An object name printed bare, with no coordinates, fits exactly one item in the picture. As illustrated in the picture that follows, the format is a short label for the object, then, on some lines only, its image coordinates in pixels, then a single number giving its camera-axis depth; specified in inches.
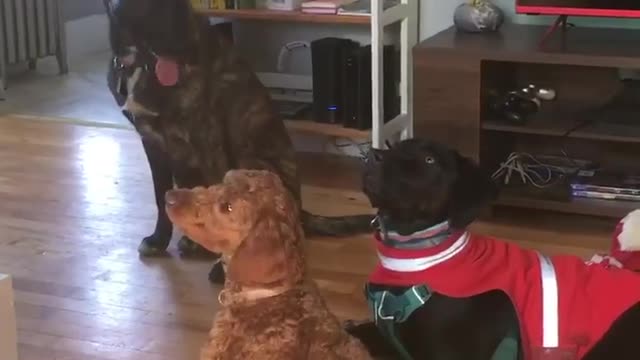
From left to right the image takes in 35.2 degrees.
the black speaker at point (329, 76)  148.7
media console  128.5
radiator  219.9
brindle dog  116.3
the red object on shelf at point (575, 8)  127.7
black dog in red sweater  84.7
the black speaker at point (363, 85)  146.6
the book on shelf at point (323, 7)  147.3
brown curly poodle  72.1
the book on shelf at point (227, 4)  154.5
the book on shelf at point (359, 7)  145.9
